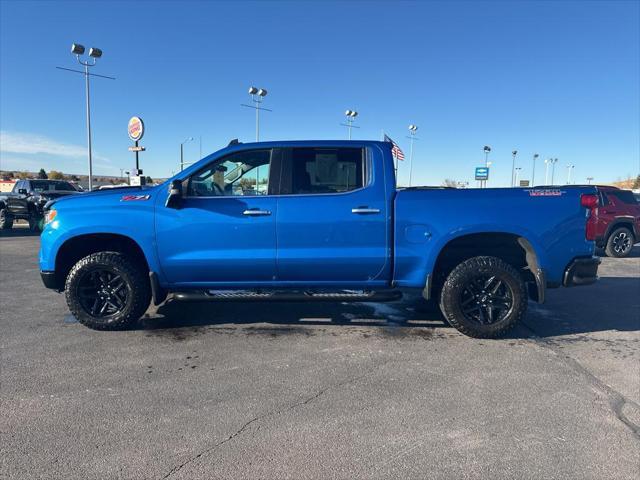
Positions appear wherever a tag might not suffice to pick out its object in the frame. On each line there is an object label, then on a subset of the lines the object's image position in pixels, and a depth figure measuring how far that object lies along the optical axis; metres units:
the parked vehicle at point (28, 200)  15.23
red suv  11.02
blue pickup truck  4.53
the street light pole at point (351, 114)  35.25
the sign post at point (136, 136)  15.44
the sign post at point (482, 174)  31.73
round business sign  15.86
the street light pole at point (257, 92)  31.92
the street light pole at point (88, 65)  23.36
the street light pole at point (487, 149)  36.34
